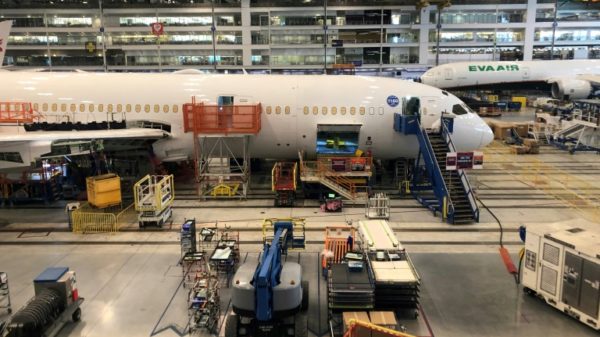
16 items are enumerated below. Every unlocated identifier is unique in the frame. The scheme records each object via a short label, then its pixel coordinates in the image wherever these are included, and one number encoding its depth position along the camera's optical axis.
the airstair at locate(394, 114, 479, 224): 19.33
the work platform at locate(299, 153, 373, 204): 21.55
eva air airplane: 48.91
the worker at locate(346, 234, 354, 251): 14.69
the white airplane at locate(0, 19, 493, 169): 22.89
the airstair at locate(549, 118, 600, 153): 33.06
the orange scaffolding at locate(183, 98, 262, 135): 21.84
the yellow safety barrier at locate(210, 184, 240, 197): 22.55
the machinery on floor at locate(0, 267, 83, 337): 10.34
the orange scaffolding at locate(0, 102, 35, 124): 22.44
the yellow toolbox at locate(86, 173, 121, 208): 19.03
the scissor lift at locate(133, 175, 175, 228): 18.25
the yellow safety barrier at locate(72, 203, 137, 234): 18.17
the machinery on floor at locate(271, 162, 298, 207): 21.25
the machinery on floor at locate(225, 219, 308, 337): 10.25
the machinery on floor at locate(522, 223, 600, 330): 11.30
